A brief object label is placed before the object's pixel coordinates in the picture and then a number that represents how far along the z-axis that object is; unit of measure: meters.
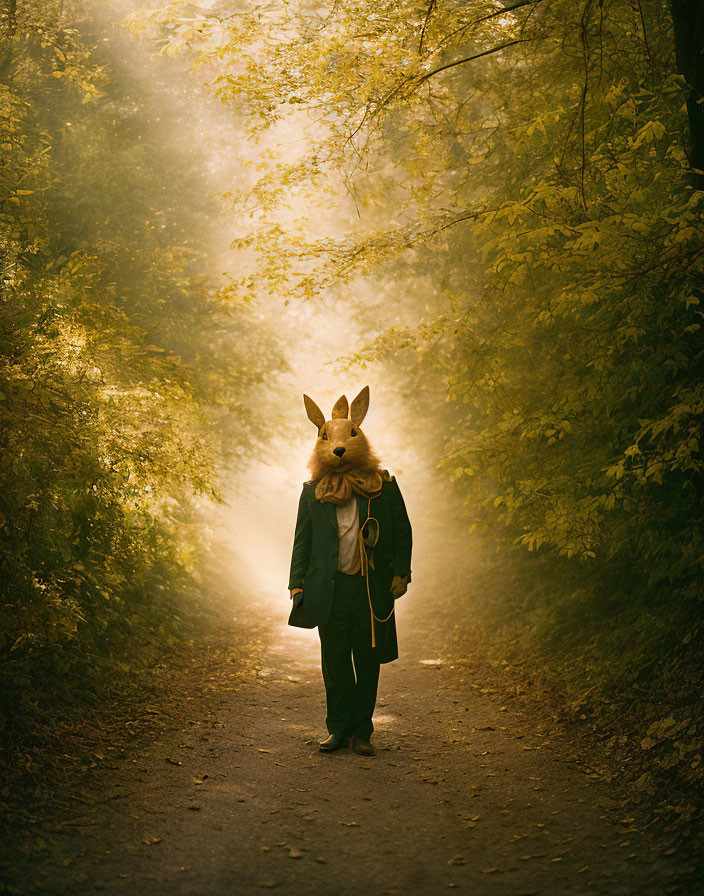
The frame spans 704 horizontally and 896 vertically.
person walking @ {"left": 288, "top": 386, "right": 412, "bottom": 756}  5.50
